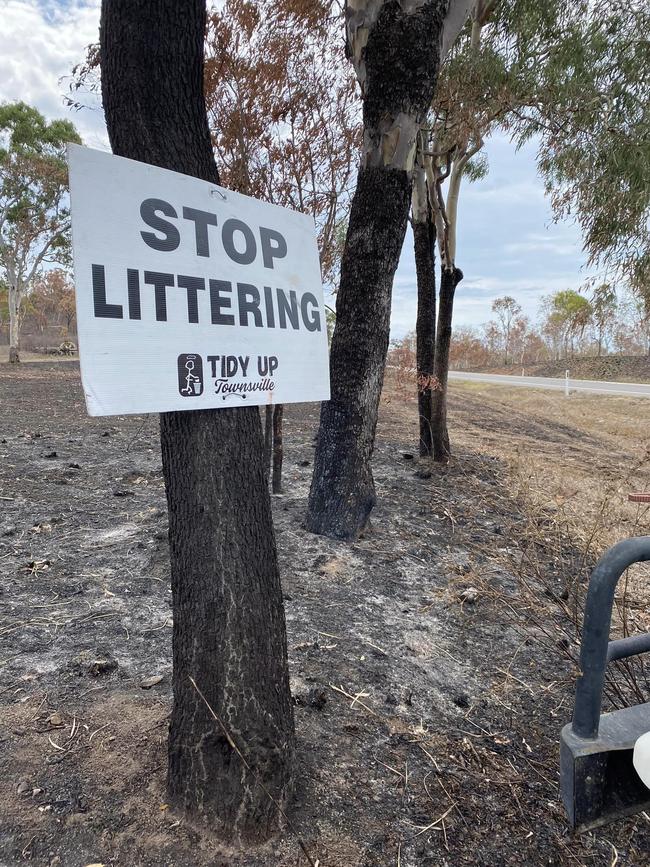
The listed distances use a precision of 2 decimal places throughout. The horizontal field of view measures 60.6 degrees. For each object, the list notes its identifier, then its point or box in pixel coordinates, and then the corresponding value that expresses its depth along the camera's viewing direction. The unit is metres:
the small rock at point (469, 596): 3.08
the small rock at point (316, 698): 2.05
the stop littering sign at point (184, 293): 1.26
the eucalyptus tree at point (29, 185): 17.89
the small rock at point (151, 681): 2.10
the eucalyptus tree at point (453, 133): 5.35
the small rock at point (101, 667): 2.16
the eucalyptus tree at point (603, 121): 5.02
